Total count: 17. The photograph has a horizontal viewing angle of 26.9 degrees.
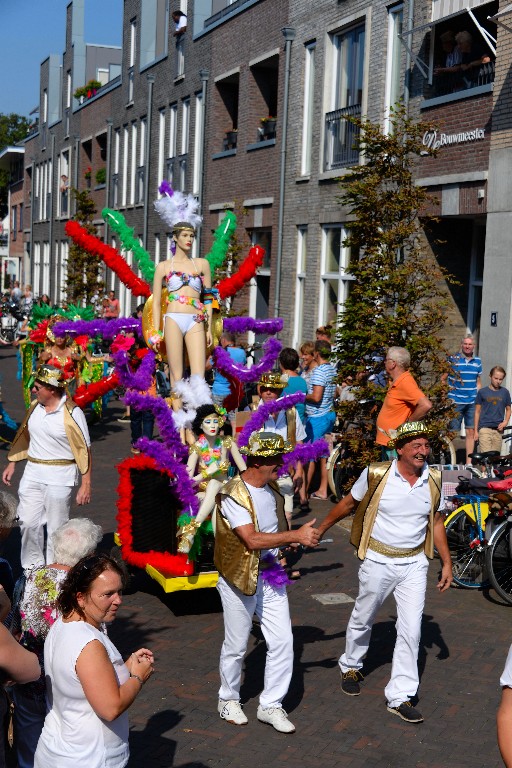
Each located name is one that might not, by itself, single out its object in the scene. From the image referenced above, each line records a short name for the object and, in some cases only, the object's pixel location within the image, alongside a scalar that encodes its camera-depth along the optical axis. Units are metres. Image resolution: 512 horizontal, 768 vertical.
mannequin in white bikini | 9.90
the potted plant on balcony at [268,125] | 23.89
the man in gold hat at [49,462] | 8.02
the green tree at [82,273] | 31.39
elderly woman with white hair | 4.46
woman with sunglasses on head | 3.87
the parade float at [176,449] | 8.35
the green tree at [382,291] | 11.16
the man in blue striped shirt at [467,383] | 14.30
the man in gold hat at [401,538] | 6.38
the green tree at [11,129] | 83.56
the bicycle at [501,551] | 8.73
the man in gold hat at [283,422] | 9.80
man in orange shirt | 9.66
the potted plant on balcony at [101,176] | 41.33
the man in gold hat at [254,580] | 5.99
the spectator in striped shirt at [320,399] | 12.41
